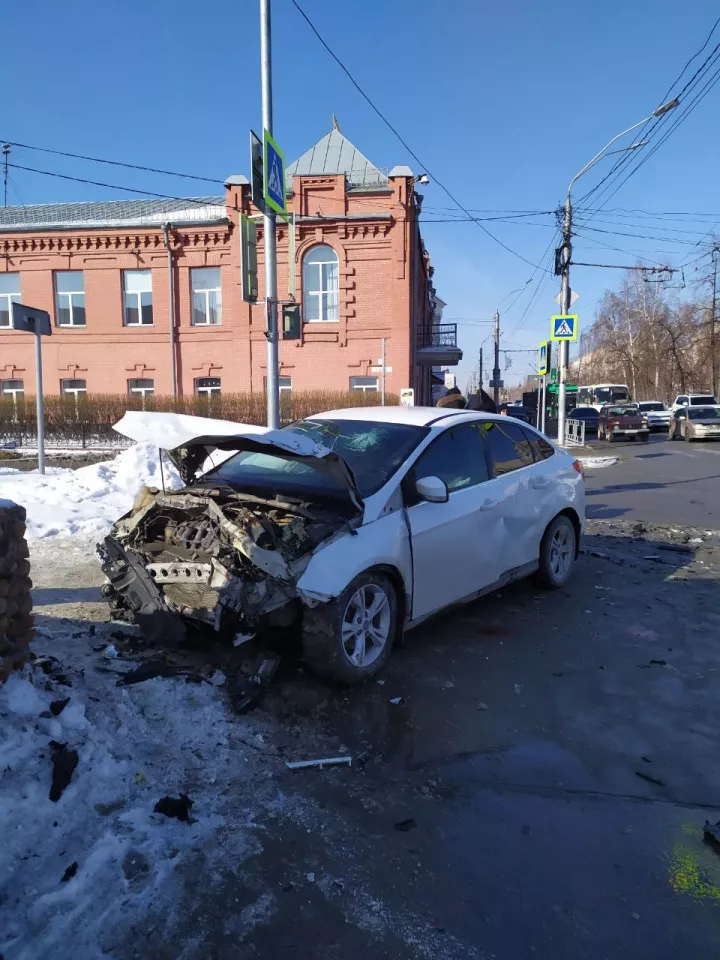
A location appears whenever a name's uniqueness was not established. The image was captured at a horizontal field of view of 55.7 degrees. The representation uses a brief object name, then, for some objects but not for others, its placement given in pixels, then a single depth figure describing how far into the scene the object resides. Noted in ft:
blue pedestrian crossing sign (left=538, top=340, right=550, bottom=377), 76.43
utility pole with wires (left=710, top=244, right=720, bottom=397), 146.03
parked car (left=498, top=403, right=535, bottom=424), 96.89
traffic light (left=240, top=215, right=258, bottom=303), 37.86
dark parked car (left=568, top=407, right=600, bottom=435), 114.42
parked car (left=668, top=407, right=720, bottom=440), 91.40
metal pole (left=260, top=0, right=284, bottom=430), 33.22
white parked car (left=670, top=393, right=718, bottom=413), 115.03
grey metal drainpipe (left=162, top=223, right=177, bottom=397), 90.89
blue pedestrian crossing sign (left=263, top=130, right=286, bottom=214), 32.14
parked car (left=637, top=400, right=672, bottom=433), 118.73
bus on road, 142.82
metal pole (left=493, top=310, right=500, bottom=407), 163.84
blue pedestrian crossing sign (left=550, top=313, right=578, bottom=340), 64.95
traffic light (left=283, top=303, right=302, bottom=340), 36.17
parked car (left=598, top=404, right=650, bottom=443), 96.02
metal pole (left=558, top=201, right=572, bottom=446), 72.38
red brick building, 88.28
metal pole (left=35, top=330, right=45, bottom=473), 38.54
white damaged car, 12.34
